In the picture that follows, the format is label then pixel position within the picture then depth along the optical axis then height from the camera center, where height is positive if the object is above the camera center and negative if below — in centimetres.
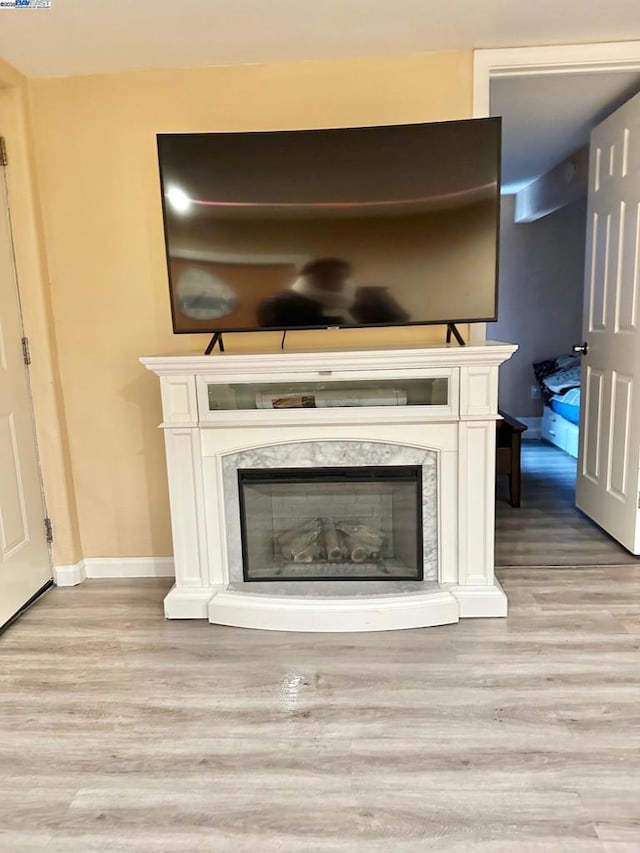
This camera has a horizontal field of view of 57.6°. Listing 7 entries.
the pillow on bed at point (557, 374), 503 -60
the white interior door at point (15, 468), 247 -61
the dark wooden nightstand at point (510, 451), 355 -87
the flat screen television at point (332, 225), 223 +35
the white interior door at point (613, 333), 280 -14
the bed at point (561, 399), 473 -76
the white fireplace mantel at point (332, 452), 226 -55
